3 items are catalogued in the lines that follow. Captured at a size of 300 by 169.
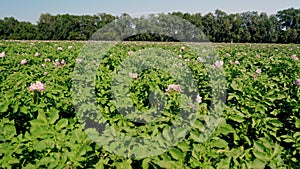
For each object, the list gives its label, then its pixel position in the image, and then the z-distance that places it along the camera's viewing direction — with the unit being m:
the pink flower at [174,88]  2.94
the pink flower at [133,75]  3.69
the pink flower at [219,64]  4.01
